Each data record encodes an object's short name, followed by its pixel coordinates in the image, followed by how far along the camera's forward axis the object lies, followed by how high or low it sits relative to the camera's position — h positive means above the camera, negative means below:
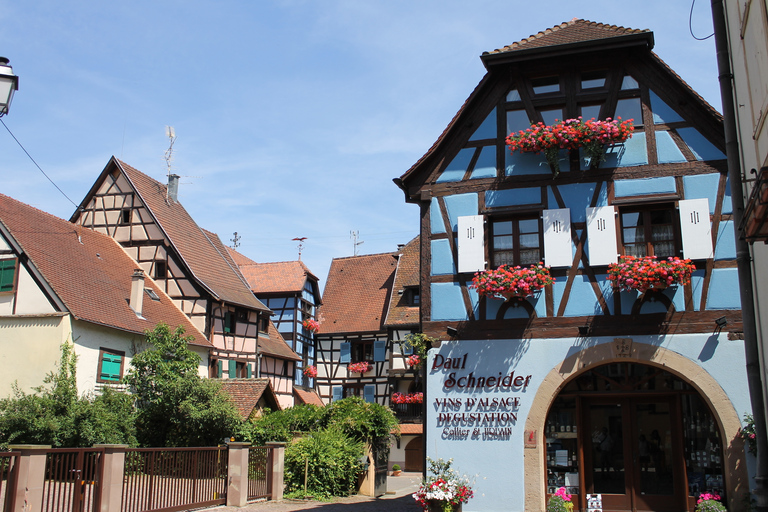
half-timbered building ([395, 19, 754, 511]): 12.10 +1.84
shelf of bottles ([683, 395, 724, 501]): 11.97 -0.70
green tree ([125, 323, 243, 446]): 19.64 +0.10
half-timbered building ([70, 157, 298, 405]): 27.08 +5.36
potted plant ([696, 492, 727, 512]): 10.77 -1.43
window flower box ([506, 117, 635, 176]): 12.75 +4.62
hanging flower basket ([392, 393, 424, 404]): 31.00 +0.30
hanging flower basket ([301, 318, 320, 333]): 35.19 +3.78
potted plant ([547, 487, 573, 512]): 11.39 -1.50
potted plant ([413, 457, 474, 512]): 11.87 -1.40
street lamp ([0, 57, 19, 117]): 6.73 +2.93
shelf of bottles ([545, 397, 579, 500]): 12.59 -0.71
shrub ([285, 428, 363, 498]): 17.61 -1.45
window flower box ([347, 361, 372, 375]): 33.66 +1.72
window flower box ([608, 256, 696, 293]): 11.78 +2.12
